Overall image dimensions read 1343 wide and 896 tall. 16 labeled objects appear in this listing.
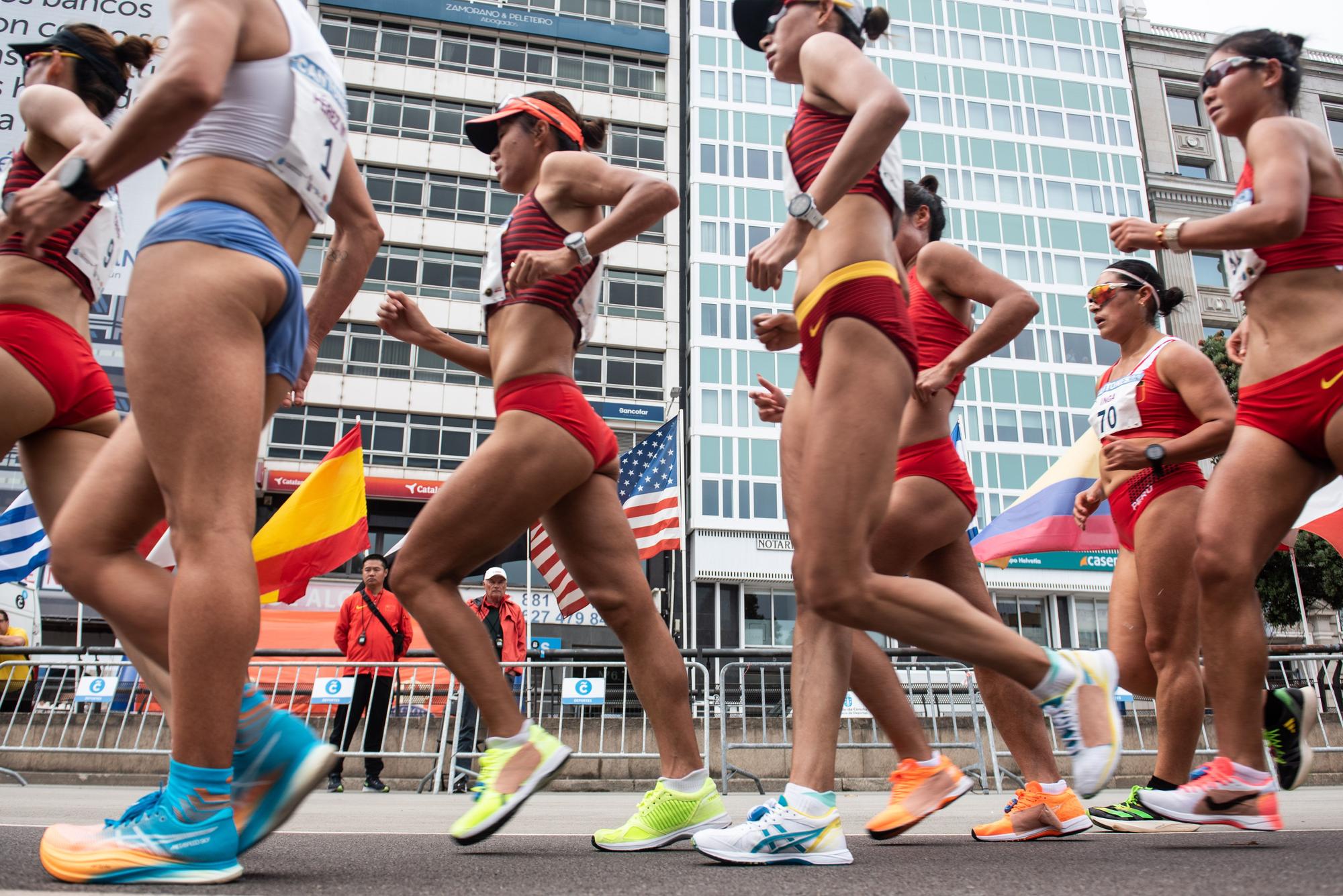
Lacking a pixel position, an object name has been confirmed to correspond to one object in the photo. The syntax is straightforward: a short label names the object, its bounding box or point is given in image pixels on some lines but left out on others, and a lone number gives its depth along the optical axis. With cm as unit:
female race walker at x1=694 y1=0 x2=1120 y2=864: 238
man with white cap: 958
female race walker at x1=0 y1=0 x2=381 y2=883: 191
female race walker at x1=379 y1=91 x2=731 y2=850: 279
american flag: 1304
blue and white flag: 805
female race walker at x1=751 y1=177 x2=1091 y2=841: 315
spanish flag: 1002
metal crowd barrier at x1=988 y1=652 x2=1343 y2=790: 874
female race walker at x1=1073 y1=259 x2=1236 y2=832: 366
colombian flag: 1162
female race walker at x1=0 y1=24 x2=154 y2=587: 283
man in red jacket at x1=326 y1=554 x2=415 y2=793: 855
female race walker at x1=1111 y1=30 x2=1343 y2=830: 276
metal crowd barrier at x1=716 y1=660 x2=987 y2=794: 863
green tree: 2409
